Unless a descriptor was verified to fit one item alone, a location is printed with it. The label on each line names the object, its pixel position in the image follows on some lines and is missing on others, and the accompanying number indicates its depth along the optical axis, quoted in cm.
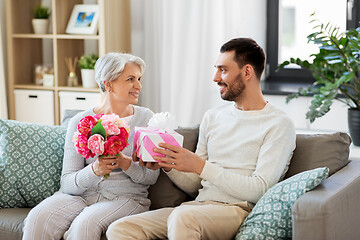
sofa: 208
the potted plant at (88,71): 432
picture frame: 431
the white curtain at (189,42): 409
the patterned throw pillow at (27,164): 277
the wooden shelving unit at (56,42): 427
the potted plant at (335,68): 312
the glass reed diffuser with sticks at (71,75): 444
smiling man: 229
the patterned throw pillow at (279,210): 219
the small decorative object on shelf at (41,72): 456
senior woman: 246
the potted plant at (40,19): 447
